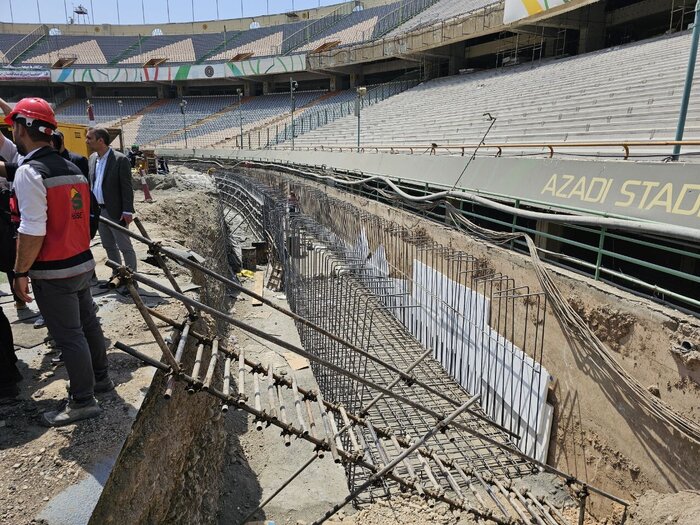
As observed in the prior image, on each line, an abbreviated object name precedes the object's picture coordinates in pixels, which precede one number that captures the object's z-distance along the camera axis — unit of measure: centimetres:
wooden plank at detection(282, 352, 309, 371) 760
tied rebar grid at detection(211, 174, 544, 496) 560
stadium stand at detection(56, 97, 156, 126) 4022
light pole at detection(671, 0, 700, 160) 506
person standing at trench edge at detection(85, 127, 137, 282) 464
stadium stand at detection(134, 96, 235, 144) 3841
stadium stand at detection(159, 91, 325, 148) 3591
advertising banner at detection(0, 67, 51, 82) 3984
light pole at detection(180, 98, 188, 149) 3711
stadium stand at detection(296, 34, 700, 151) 963
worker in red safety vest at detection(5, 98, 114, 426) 240
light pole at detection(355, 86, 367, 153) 1671
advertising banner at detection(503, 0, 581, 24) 1750
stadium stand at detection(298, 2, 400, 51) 3822
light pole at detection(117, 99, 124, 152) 3934
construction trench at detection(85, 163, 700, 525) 299
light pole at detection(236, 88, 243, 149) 3511
